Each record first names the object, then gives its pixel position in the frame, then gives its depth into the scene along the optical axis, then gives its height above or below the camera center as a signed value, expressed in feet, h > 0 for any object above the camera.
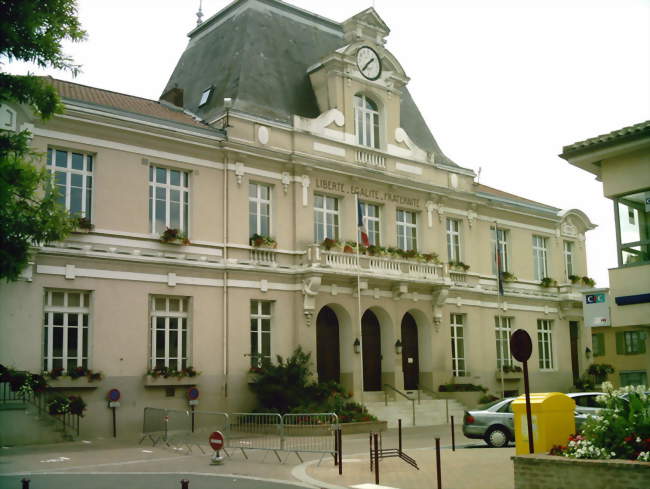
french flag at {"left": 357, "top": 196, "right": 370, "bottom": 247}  96.99 +16.11
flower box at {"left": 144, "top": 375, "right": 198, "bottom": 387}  81.35 -2.77
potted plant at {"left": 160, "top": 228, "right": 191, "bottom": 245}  84.79 +12.98
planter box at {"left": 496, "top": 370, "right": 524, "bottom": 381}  118.42 -4.08
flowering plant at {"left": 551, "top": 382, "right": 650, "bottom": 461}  37.68 -4.19
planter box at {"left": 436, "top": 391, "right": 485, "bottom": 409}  106.01 -6.47
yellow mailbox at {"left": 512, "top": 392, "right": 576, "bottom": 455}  46.39 -4.52
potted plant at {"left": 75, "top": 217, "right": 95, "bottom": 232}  78.69 +13.46
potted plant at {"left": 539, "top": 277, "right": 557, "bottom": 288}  131.64 +11.26
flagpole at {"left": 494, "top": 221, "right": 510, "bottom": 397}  111.75 +8.93
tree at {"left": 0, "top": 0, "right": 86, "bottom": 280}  45.24 +15.97
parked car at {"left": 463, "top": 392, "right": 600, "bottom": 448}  68.69 -6.72
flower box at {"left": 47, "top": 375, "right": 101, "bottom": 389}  74.84 -2.55
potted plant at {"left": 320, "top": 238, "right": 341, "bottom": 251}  96.43 +13.54
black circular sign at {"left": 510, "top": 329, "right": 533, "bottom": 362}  40.27 +0.20
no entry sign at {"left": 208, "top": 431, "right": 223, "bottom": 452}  56.24 -6.31
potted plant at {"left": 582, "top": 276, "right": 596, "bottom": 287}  137.59 +11.74
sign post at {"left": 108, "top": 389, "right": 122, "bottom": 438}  78.07 -4.51
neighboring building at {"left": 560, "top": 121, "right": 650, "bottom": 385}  55.47 +10.65
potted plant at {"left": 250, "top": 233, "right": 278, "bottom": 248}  92.12 +13.40
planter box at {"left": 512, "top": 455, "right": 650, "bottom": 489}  35.86 -6.10
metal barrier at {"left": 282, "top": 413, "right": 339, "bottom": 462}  58.23 -6.71
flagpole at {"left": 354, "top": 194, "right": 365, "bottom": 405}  96.17 +8.22
